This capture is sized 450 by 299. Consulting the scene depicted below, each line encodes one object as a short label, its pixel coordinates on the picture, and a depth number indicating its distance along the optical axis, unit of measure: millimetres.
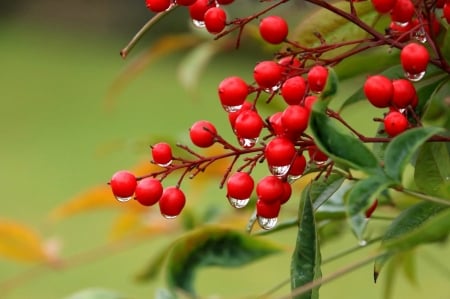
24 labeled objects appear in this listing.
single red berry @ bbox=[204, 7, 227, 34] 808
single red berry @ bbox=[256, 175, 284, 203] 791
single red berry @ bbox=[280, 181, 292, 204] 796
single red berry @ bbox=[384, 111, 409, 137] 786
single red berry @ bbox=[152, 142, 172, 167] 828
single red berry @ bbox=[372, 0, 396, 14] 789
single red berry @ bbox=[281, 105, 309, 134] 769
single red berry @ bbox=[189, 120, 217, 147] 816
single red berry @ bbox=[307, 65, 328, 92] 778
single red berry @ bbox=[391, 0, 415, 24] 793
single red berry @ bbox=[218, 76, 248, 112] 800
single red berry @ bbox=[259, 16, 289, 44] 812
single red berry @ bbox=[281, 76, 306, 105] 780
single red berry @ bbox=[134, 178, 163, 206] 815
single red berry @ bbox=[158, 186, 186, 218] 818
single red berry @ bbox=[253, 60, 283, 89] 791
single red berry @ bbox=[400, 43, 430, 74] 777
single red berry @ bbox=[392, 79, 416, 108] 787
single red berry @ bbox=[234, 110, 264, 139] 792
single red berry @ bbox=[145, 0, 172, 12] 811
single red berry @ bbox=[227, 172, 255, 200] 808
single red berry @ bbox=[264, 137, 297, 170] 775
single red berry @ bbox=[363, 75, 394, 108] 778
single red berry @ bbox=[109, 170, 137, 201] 822
